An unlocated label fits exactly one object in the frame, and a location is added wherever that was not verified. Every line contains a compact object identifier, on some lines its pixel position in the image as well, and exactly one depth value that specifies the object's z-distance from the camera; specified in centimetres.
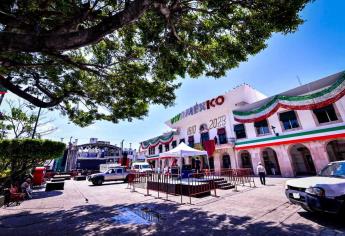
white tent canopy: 1198
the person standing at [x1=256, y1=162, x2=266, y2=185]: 1280
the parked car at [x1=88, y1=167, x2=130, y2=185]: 1901
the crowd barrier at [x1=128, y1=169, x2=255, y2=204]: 981
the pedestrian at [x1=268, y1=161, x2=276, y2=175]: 1904
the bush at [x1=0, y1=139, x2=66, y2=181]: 1130
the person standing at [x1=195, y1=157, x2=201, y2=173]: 2409
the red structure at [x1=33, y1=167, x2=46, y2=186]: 1941
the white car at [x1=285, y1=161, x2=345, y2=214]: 455
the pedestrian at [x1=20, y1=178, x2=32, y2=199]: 1176
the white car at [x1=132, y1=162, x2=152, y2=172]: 2824
